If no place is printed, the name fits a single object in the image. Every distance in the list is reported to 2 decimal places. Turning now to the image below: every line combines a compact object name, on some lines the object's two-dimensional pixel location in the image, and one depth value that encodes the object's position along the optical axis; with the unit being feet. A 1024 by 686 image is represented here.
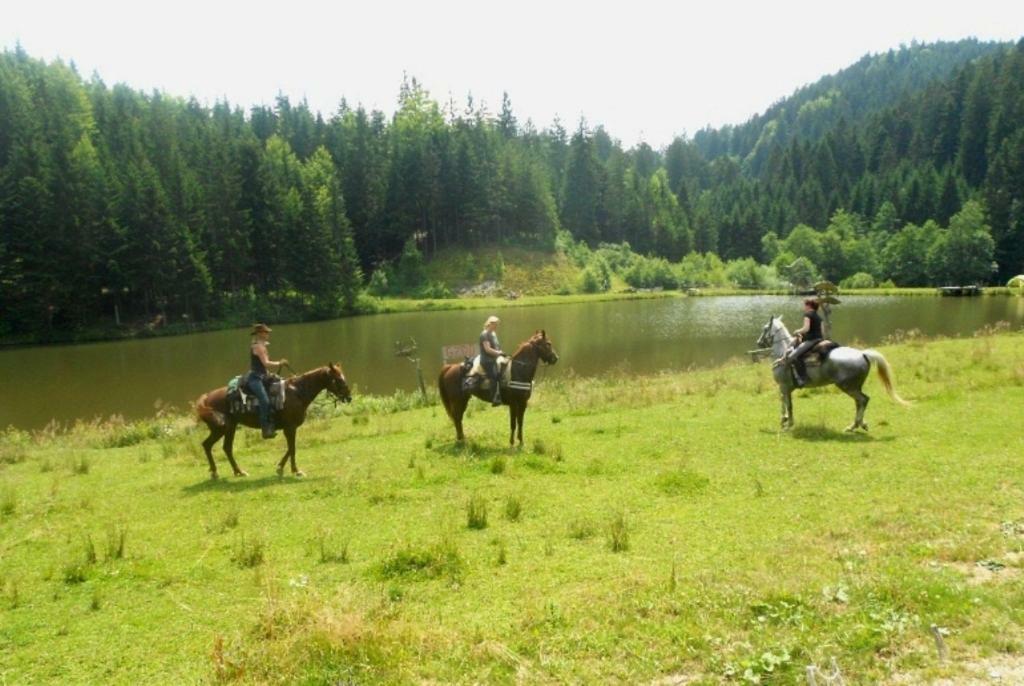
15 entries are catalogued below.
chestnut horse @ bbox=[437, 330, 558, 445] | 49.78
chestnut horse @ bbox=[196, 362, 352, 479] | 45.32
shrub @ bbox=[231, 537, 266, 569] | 28.19
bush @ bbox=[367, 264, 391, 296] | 291.13
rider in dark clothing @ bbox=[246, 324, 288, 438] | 44.24
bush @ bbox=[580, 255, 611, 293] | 307.17
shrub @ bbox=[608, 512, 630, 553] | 27.86
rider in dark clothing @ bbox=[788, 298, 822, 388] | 51.13
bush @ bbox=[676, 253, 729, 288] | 340.18
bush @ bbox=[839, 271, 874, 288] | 315.78
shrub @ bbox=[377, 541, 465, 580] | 26.04
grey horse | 48.42
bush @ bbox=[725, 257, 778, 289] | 333.68
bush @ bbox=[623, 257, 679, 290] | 334.65
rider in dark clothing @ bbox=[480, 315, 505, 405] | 49.90
